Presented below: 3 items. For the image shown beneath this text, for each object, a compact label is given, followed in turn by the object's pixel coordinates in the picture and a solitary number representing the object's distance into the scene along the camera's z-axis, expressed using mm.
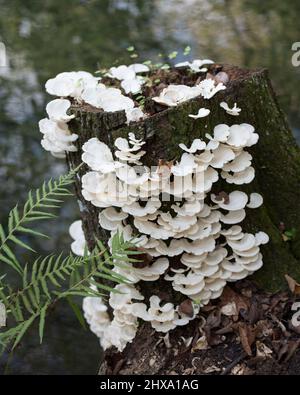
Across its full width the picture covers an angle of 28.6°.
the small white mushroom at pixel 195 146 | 2127
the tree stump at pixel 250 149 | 2207
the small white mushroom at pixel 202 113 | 2137
